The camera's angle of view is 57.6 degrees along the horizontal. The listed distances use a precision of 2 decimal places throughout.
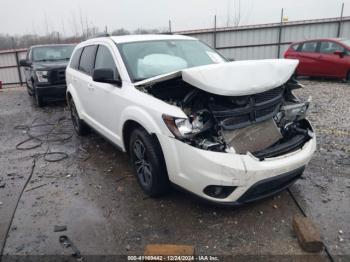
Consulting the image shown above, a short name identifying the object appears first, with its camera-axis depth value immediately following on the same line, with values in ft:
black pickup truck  28.89
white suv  9.21
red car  34.81
